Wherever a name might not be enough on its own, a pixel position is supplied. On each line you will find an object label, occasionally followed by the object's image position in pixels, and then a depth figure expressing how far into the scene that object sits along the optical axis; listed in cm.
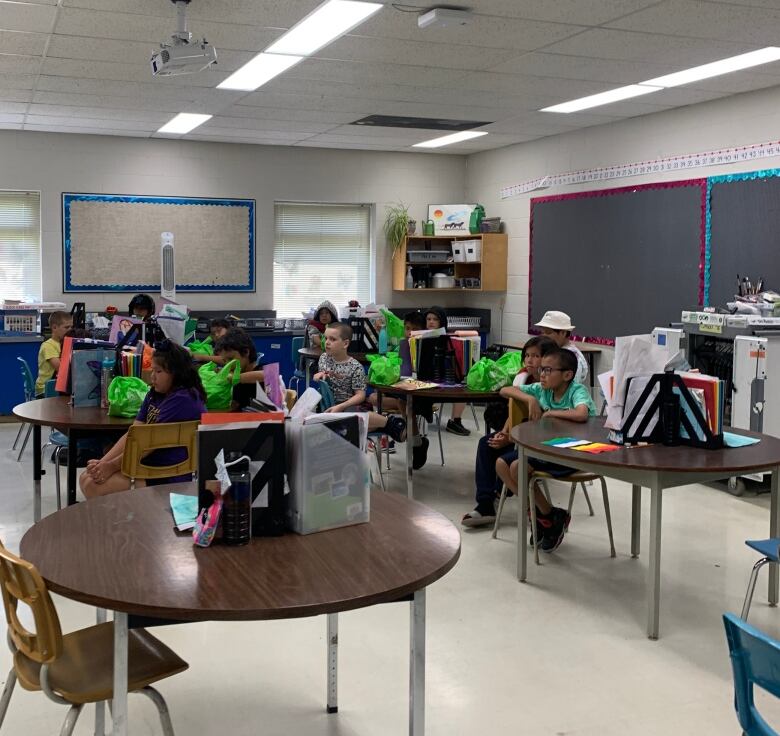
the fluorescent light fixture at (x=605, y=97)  658
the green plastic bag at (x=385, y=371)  598
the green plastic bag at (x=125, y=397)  465
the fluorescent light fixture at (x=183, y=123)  802
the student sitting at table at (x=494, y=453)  507
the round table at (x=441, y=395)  558
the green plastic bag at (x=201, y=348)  691
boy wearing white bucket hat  605
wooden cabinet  983
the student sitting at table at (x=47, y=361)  659
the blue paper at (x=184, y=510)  255
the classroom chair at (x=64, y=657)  215
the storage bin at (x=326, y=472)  246
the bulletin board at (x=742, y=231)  644
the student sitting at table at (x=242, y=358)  510
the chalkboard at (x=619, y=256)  728
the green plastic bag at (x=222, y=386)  493
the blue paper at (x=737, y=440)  398
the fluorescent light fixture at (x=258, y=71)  576
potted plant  1023
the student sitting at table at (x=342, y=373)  572
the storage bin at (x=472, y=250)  988
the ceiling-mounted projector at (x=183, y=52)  452
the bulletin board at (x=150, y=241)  920
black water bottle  238
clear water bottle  488
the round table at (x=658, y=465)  358
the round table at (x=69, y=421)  449
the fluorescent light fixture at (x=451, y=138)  886
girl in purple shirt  400
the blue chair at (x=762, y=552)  335
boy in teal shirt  462
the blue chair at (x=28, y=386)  685
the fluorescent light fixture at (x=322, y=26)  457
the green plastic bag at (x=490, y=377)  564
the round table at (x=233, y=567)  203
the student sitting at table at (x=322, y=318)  809
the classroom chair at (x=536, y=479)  452
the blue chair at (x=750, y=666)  163
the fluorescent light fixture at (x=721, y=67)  551
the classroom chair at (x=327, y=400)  554
